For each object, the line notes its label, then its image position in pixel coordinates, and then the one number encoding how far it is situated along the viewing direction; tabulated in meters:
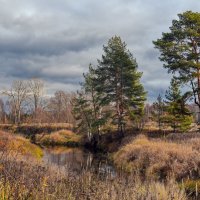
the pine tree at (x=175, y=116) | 39.48
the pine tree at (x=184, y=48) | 34.12
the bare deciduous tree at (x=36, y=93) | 95.72
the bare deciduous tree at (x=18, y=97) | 88.25
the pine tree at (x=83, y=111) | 49.47
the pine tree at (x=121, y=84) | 41.62
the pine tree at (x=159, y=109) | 42.39
